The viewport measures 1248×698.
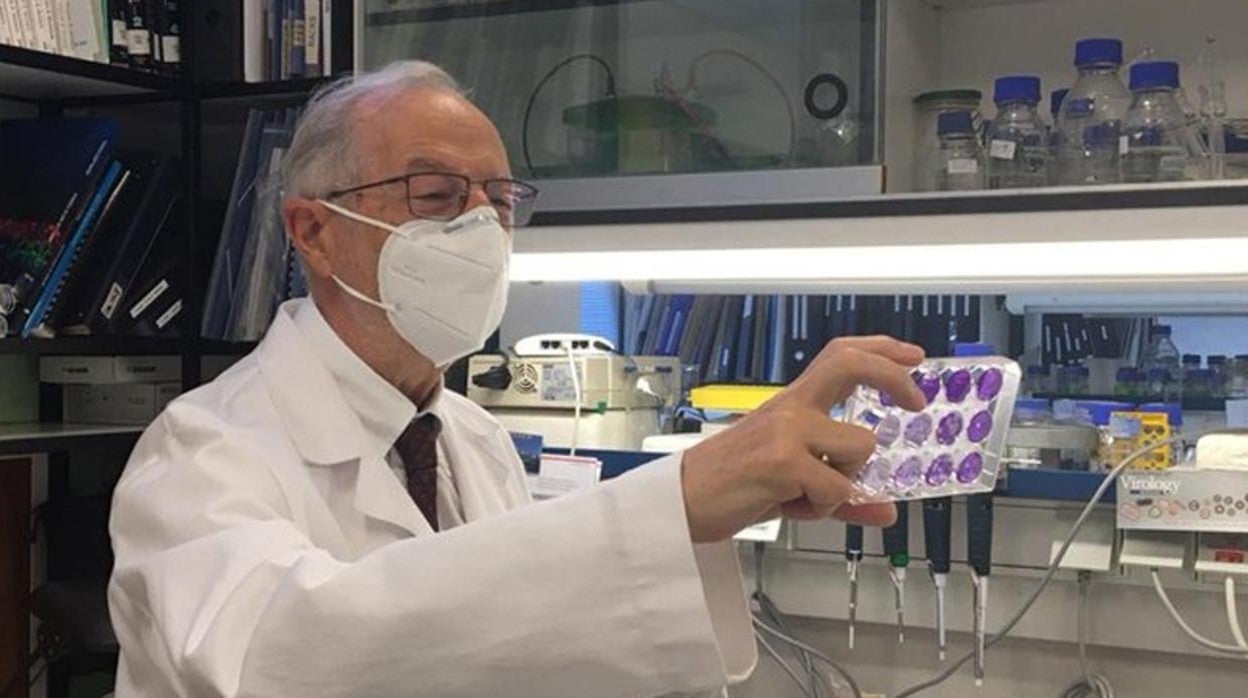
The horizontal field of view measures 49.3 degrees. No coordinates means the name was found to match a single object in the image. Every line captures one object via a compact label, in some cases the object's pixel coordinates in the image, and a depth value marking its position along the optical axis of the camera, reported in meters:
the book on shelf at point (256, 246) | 2.11
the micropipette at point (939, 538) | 1.67
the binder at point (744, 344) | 2.04
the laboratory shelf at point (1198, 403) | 1.74
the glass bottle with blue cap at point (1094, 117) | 1.50
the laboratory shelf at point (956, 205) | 1.31
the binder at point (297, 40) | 2.10
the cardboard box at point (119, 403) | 2.29
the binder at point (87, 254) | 2.08
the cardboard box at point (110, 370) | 2.25
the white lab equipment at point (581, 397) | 1.93
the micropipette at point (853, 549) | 1.76
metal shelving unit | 2.06
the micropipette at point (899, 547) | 1.73
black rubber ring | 1.68
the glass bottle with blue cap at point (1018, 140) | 1.55
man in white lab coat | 0.82
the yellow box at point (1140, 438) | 1.58
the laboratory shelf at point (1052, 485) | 1.62
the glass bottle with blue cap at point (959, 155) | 1.56
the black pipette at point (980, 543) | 1.66
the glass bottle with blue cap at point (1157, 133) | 1.45
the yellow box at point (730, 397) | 1.87
